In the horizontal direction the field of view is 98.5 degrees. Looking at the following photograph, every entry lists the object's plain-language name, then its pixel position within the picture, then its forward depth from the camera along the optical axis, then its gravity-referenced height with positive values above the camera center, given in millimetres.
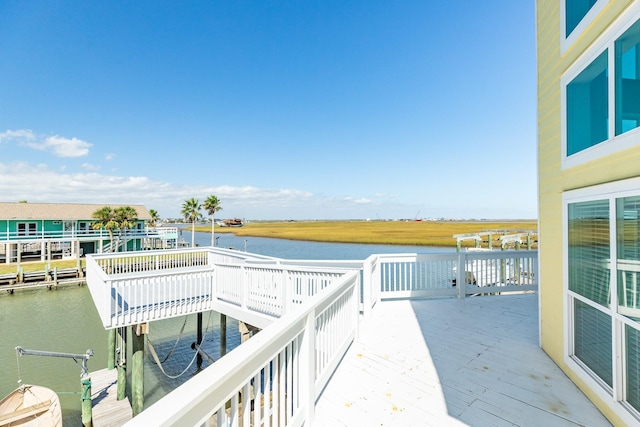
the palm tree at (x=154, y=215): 40219 +120
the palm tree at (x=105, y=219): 23734 -266
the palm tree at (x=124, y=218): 24078 -190
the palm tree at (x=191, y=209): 34812 +845
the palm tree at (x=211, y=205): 35000 +1355
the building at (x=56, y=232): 22344 -1397
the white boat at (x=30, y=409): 6113 -4419
